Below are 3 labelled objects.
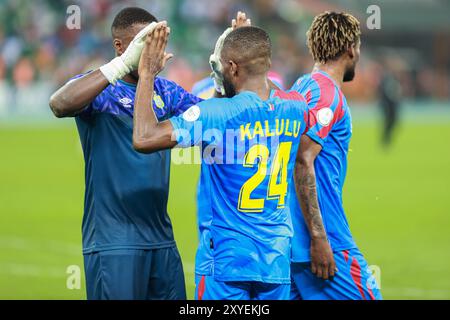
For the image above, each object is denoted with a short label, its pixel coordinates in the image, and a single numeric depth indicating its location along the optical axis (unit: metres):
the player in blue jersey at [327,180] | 10.94
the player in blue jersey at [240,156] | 9.78
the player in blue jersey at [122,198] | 10.48
